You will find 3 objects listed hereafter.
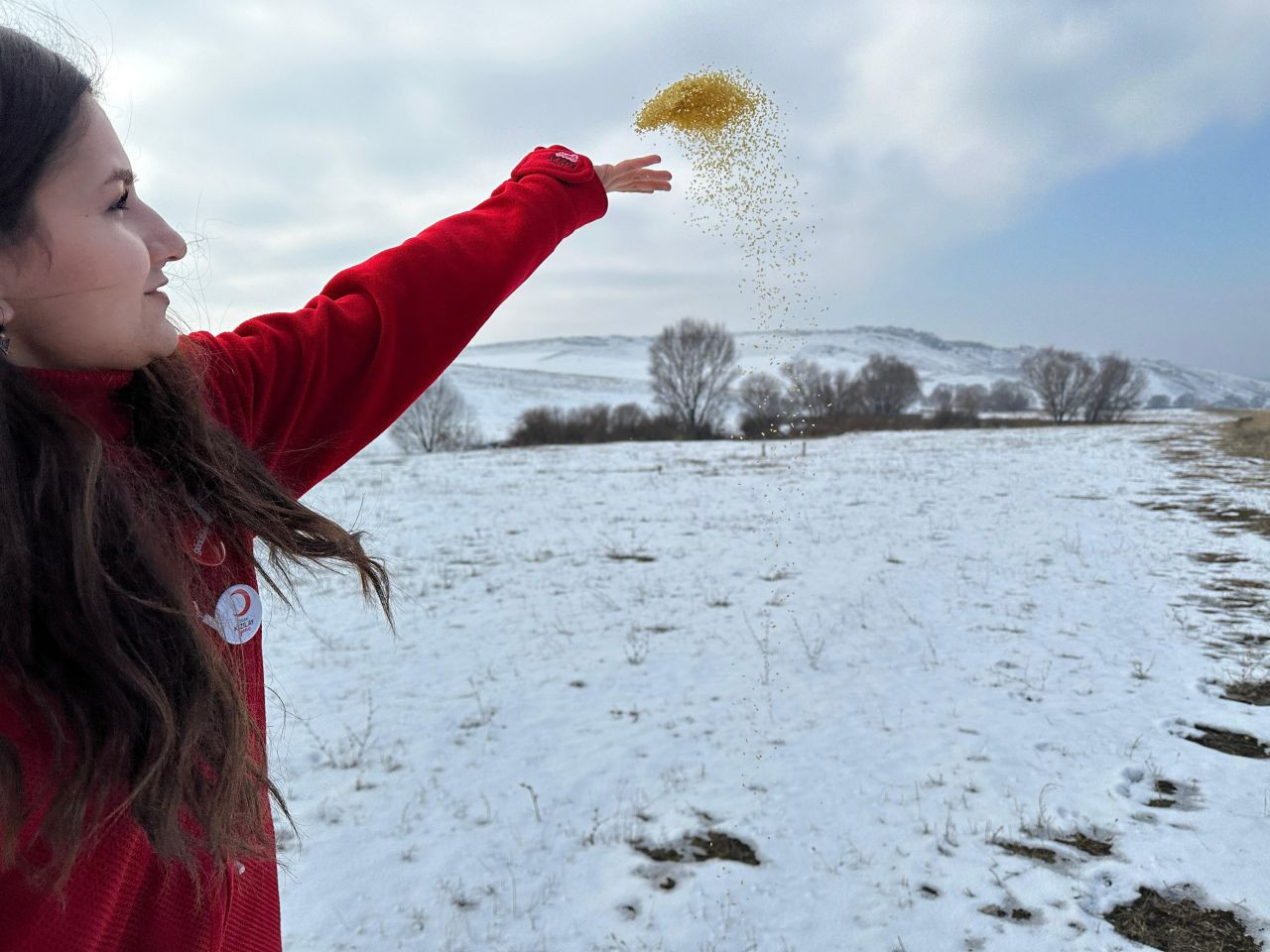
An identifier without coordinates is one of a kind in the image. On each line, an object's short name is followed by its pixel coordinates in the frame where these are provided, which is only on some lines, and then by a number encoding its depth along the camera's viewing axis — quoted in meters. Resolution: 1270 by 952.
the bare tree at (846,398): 24.30
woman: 0.85
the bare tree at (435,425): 44.72
